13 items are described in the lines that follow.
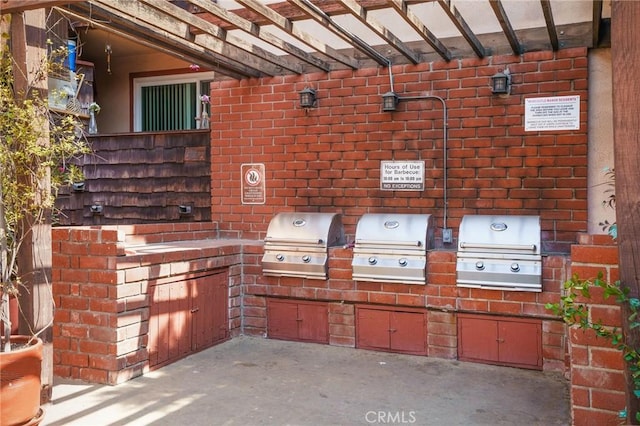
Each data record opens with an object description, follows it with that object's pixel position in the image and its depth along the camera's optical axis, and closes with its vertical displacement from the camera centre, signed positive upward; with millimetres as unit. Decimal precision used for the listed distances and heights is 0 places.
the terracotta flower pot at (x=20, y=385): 2688 -891
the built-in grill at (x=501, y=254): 4202 -396
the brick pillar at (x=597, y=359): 2674 -764
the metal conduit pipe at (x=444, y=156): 4945 +411
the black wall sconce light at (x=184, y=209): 6230 -64
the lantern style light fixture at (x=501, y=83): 4637 +995
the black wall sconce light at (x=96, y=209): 6742 -65
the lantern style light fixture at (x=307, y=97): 5336 +1013
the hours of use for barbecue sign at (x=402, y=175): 5047 +248
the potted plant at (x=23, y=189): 2752 +85
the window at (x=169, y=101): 7516 +1415
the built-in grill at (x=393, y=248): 4555 -377
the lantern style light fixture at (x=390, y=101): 5035 +920
